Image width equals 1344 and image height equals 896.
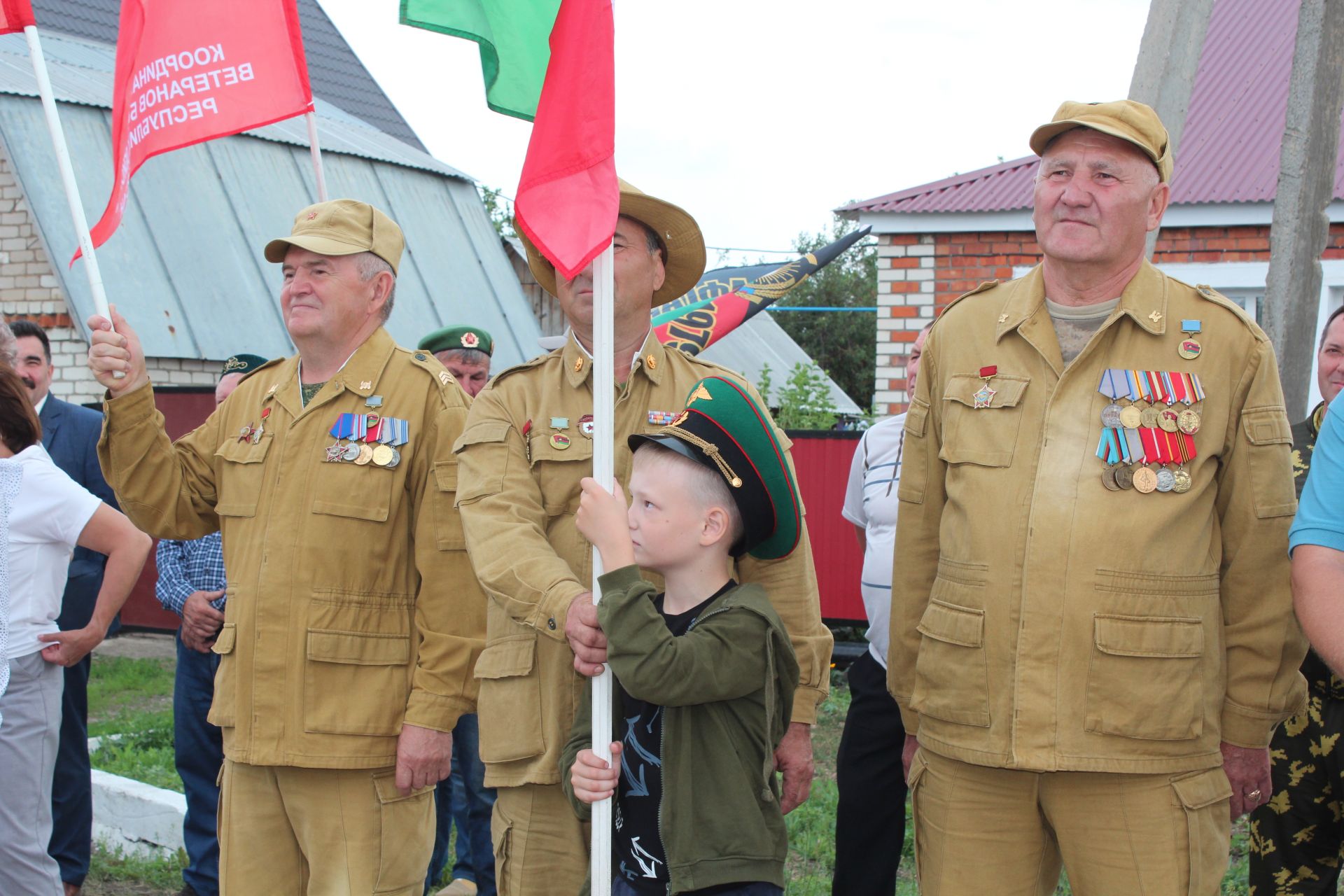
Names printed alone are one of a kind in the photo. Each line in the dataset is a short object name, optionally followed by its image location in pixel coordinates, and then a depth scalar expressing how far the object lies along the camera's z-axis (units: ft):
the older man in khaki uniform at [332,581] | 10.63
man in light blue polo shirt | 7.61
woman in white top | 12.63
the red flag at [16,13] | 11.95
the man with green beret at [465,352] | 19.53
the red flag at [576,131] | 9.29
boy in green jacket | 8.50
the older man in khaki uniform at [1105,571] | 8.79
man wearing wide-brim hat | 9.41
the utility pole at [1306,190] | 19.12
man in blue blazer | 16.34
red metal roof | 32.94
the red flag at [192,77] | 12.20
